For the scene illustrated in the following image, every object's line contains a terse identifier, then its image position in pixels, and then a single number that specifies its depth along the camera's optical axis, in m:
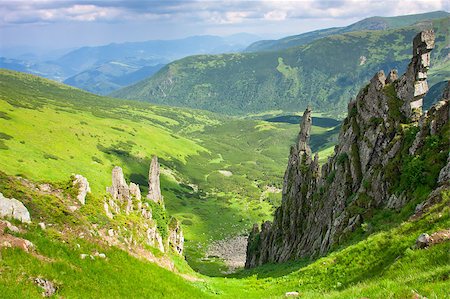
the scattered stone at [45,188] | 39.85
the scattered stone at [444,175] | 36.28
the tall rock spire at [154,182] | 111.57
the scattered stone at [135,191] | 74.01
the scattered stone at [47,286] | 22.63
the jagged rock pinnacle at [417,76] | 56.84
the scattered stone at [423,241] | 25.03
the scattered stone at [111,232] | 38.22
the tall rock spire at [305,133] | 107.25
